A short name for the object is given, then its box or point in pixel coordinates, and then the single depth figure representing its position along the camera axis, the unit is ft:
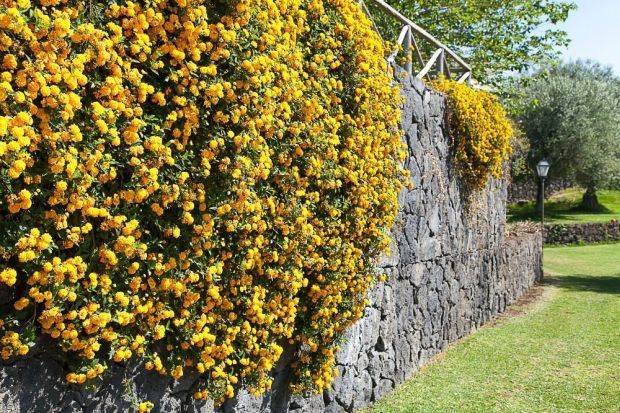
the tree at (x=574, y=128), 89.86
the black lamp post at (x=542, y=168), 61.12
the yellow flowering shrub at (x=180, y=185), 8.12
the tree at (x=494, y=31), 46.44
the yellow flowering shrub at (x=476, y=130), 26.37
